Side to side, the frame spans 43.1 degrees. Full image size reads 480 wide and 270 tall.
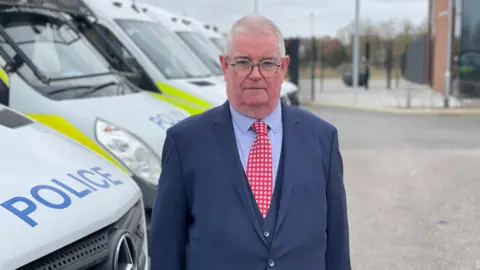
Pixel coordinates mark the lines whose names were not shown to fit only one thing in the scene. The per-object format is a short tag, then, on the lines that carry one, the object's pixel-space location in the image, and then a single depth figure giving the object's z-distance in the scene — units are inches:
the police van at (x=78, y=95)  164.6
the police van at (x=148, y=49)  267.5
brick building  727.7
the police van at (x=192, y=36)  359.5
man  76.0
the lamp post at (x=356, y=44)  743.7
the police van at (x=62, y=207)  76.0
